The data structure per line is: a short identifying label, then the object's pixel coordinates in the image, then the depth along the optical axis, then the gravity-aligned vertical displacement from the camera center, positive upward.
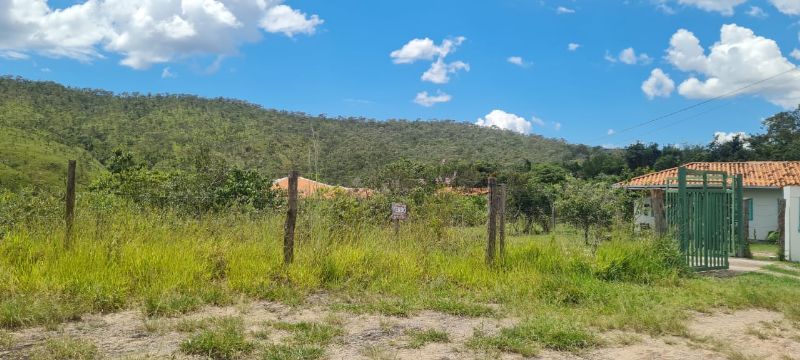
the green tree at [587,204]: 19.14 +0.00
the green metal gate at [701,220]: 10.12 -0.25
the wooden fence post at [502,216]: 8.59 -0.24
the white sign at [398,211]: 8.76 -0.21
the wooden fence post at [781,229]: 14.54 -0.56
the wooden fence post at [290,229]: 7.29 -0.46
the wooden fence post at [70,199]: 7.12 -0.14
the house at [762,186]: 24.92 +1.03
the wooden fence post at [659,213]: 10.04 -0.14
